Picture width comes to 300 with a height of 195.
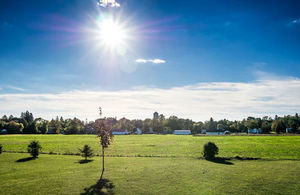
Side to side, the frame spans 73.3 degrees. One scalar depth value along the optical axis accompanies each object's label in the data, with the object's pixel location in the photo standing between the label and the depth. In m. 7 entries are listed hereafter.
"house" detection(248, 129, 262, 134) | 169.69
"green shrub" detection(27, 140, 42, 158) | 37.19
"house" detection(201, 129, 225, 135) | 193.69
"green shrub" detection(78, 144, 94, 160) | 35.42
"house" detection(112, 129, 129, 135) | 193.00
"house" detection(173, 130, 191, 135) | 176.62
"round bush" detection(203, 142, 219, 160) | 34.88
